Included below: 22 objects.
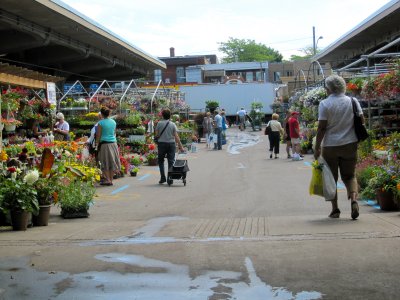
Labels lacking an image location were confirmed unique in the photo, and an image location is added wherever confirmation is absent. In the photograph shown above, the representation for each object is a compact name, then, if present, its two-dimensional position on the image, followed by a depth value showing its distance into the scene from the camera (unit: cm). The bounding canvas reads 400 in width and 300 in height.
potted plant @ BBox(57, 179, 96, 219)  922
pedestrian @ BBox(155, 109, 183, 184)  1404
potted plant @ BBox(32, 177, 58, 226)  855
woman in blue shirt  1366
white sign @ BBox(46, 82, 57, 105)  1605
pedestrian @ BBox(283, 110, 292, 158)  2022
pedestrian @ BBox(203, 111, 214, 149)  2847
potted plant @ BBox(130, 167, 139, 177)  1631
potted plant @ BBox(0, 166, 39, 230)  807
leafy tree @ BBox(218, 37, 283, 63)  11388
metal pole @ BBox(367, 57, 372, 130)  1439
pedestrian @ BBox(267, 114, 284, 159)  2082
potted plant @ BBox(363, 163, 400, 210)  855
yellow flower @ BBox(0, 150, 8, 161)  888
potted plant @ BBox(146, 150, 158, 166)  1983
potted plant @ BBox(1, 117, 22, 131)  1284
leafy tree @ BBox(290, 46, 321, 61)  11268
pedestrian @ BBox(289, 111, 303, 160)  1969
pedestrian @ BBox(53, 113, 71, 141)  1644
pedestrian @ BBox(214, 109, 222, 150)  2723
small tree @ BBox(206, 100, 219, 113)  4509
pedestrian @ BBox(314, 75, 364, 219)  787
